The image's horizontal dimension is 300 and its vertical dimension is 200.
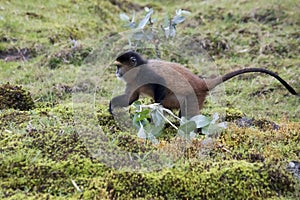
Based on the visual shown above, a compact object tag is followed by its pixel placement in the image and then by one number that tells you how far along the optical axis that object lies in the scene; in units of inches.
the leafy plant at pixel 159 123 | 366.3
